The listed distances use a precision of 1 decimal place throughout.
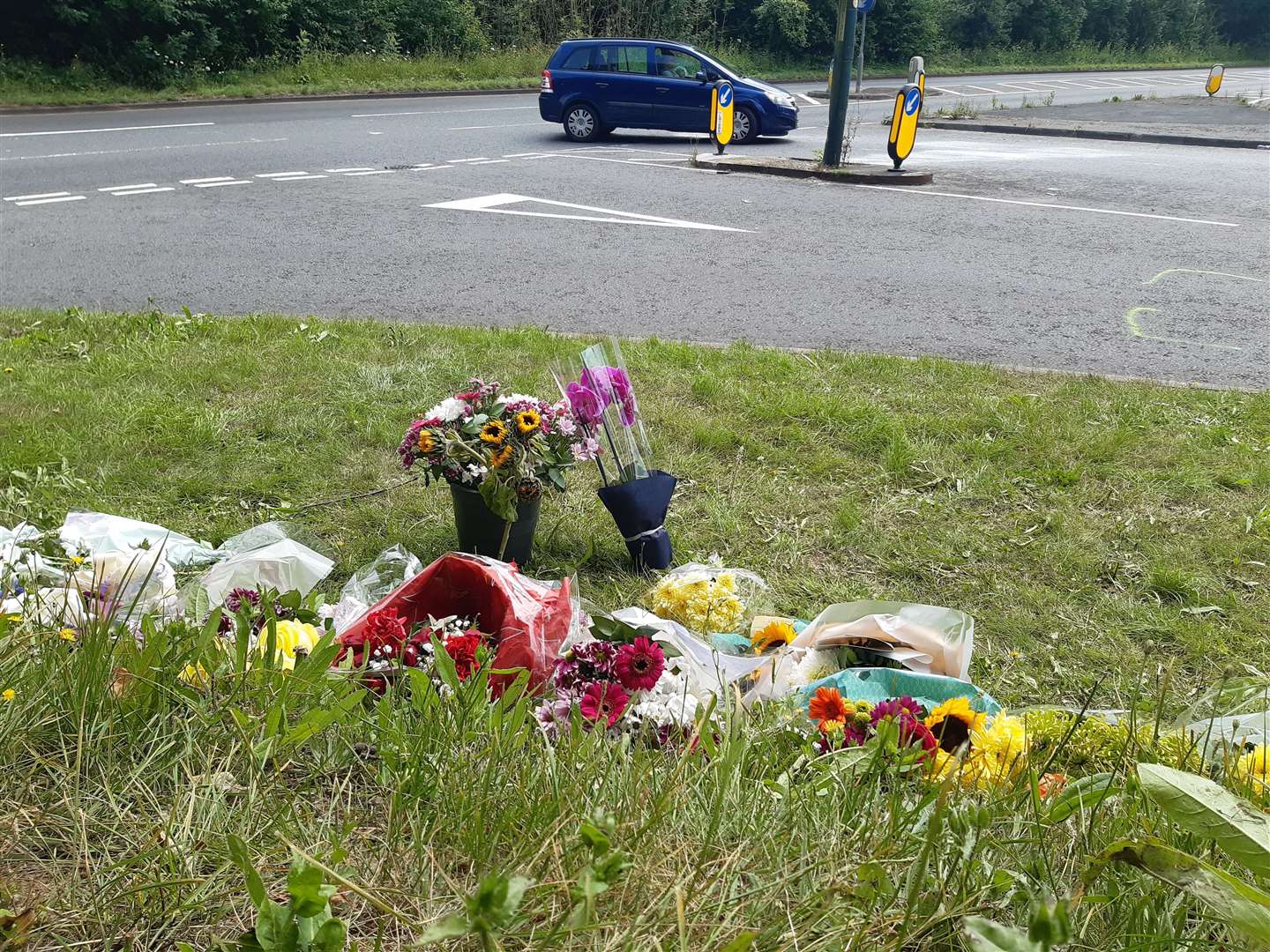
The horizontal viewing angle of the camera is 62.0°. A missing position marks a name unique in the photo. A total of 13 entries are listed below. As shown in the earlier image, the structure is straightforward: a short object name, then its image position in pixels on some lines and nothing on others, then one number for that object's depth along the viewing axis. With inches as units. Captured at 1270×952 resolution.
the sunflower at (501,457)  136.6
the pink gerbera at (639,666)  88.6
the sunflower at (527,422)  138.3
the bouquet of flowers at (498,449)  137.2
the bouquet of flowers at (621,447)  141.0
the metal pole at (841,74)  491.5
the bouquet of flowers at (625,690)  83.2
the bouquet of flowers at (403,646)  86.7
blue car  647.1
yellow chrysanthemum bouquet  124.0
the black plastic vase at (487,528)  140.3
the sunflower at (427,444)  138.9
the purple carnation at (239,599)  99.6
